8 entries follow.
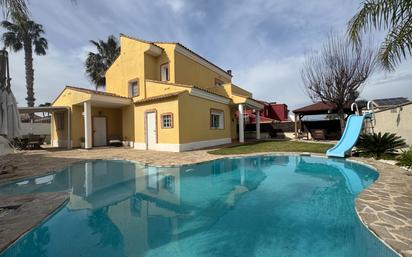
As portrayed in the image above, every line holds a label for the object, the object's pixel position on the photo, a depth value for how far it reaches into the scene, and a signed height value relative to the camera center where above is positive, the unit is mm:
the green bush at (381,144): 12047 -1005
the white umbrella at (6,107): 7289 +1022
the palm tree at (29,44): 28453 +12315
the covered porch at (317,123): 22898 +551
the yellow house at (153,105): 16578 +2331
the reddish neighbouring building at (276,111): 37525 +3042
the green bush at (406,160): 8594 -1380
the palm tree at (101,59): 30000 +10167
